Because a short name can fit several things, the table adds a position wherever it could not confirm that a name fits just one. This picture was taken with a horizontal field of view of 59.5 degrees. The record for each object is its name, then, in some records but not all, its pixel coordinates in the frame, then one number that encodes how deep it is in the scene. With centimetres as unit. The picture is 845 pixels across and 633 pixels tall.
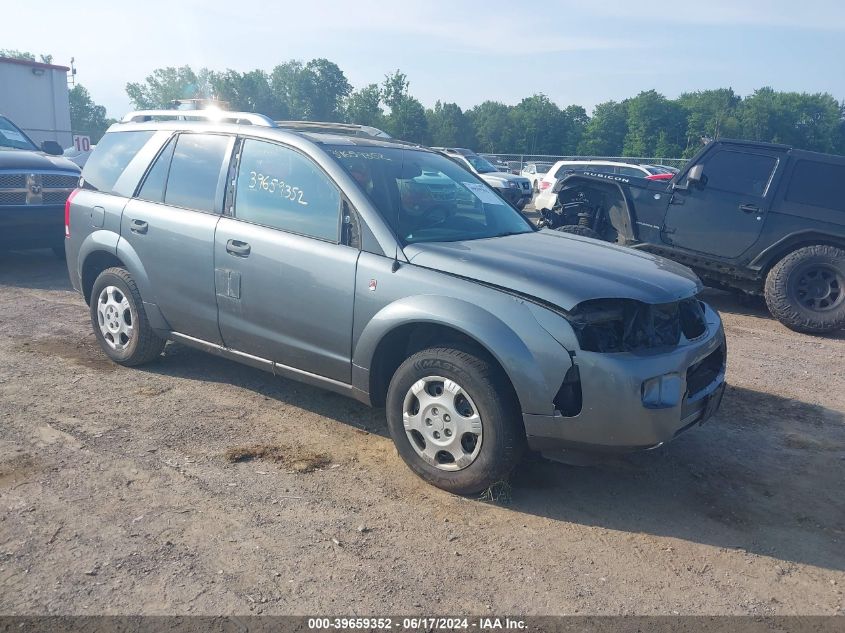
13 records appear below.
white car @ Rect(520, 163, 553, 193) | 3255
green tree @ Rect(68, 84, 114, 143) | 7856
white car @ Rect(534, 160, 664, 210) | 1881
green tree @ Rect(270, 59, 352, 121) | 8469
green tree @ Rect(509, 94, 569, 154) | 7325
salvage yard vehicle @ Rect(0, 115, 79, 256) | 884
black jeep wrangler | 790
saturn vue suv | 353
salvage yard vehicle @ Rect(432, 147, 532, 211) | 2200
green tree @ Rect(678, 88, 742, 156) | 6444
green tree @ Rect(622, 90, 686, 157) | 6544
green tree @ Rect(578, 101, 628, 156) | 6806
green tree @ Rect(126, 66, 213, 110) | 9412
